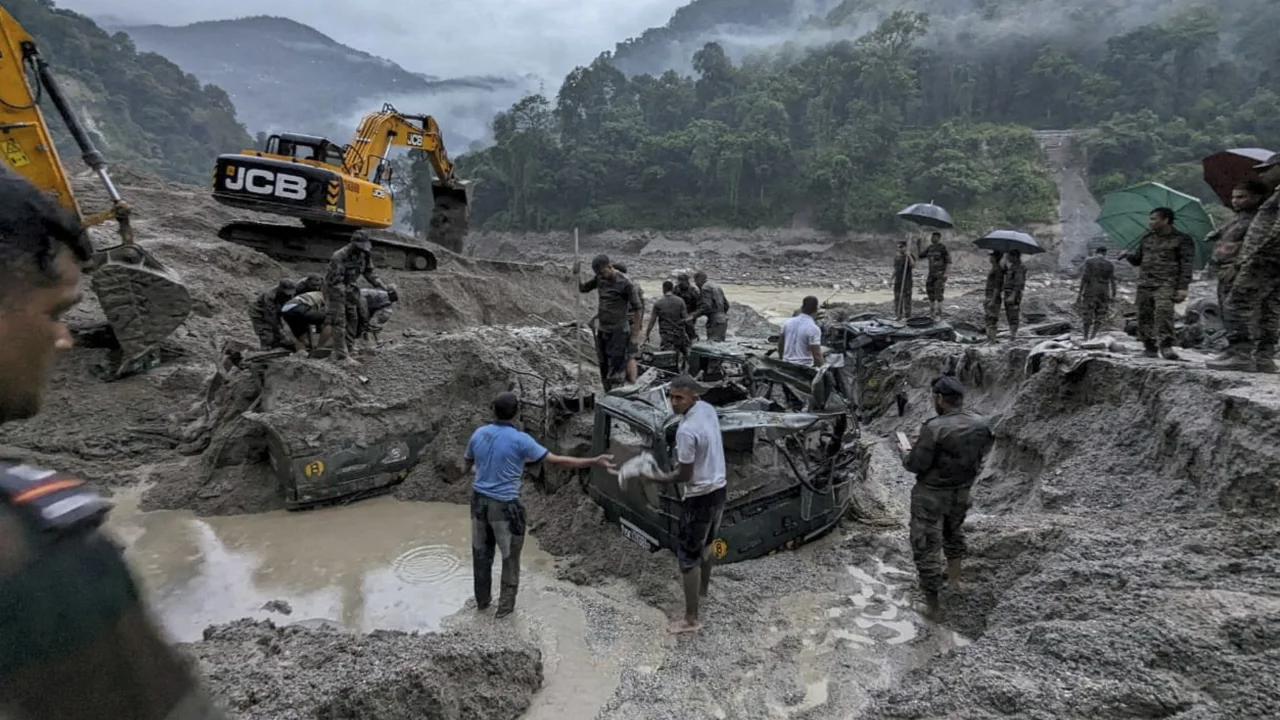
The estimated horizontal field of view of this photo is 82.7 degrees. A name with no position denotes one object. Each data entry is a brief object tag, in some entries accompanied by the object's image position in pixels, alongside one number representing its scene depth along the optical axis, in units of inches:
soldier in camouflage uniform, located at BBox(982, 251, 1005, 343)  408.5
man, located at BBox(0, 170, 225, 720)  31.6
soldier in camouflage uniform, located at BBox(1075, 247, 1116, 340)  398.6
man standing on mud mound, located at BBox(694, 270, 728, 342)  474.9
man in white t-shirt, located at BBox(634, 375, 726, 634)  182.2
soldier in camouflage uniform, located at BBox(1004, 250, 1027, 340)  407.5
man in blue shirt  190.9
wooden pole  265.1
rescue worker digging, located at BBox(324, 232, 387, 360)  306.5
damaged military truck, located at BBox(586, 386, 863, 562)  211.2
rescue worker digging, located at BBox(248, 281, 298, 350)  340.5
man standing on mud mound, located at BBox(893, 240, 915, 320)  544.7
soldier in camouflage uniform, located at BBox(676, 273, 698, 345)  464.6
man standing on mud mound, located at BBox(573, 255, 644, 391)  309.9
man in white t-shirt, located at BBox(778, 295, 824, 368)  321.4
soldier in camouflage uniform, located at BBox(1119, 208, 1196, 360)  251.3
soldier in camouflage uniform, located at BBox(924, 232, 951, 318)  521.0
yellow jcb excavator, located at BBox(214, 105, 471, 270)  471.5
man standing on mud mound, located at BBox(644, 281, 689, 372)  392.2
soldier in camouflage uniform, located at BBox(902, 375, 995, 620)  186.7
